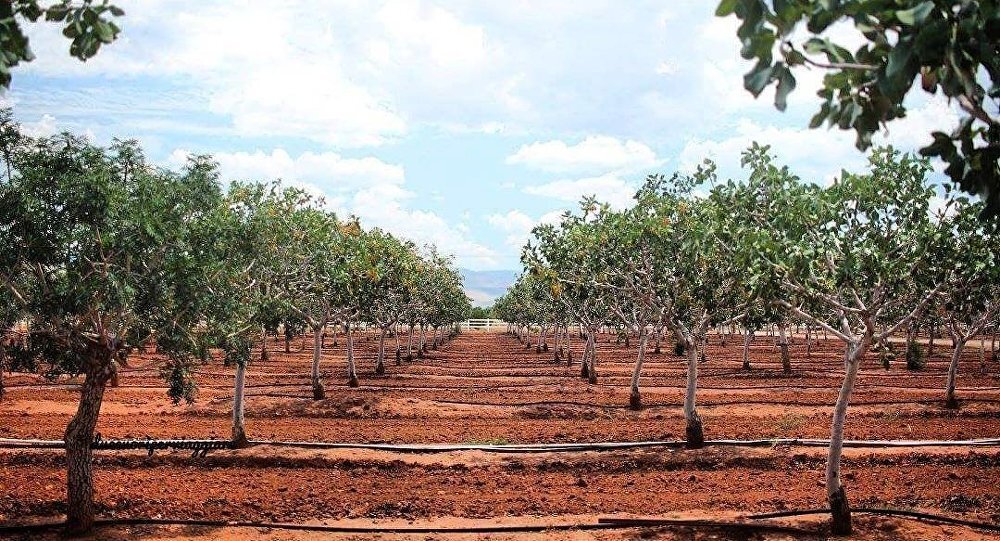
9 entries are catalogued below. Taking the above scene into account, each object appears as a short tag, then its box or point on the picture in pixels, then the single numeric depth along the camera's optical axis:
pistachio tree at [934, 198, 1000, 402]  13.69
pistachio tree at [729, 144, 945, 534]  12.86
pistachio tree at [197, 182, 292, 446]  13.45
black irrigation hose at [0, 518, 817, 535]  13.32
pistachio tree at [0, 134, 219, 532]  11.30
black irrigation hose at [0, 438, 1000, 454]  19.69
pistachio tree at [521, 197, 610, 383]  25.00
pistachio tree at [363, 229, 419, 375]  34.03
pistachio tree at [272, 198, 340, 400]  23.25
